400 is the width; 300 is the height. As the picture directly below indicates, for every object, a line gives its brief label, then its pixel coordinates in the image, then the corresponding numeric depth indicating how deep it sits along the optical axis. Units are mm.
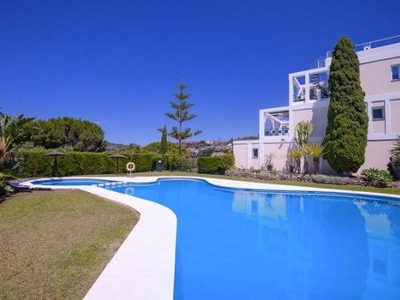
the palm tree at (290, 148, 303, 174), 17734
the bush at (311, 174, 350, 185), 15102
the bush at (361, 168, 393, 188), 13876
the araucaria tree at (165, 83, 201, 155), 26641
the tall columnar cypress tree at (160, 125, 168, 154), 31016
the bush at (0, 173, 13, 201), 9422
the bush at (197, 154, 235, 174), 22516
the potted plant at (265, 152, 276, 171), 20506
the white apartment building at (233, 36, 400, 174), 15641
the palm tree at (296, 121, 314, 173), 17906
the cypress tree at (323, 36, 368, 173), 15492
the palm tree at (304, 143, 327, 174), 16531
